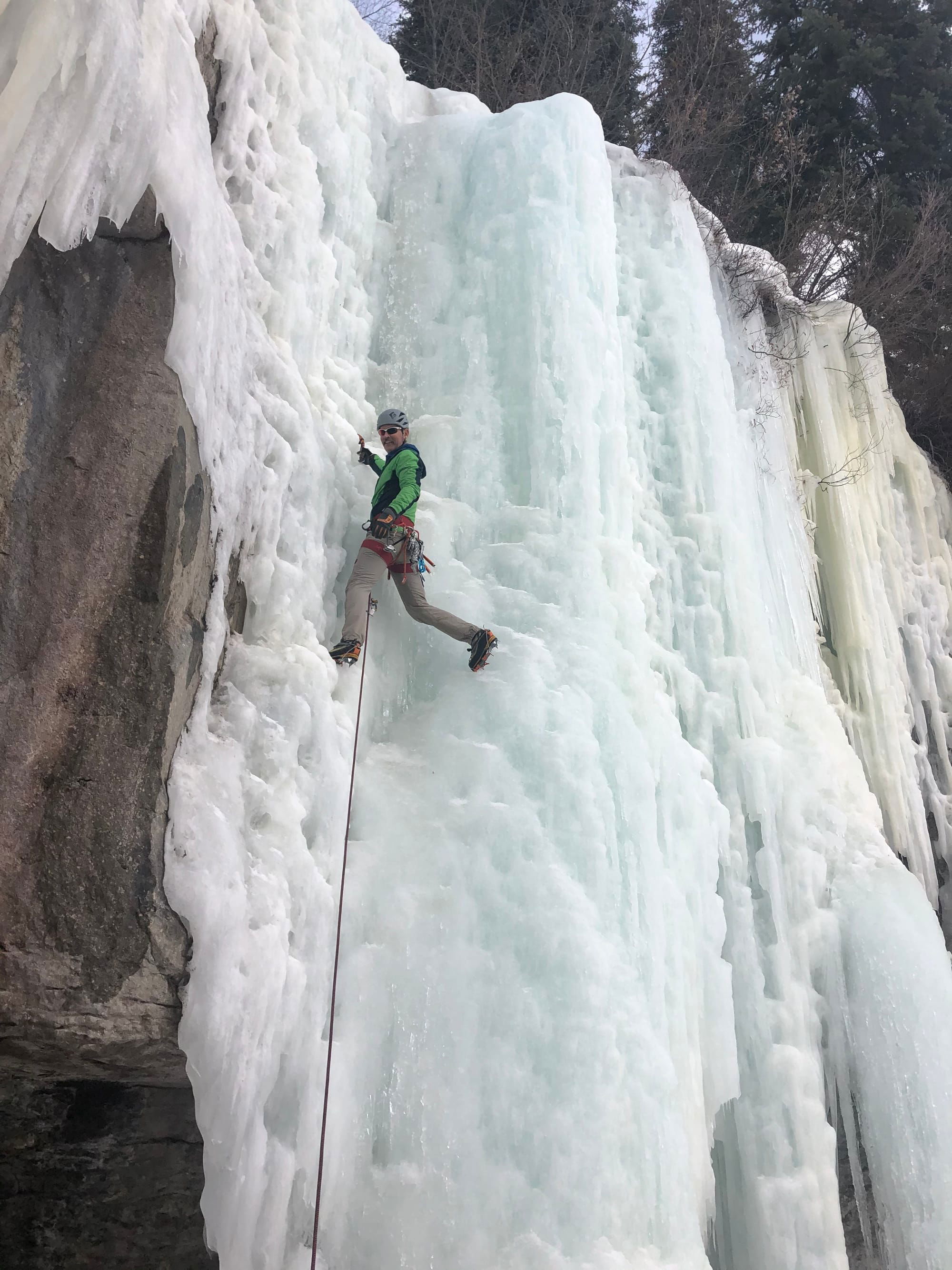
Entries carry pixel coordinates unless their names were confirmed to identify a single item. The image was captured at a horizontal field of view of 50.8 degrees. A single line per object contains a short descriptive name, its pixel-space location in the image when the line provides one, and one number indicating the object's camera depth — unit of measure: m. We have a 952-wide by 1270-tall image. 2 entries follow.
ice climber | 3.72
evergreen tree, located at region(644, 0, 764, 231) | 8.49
